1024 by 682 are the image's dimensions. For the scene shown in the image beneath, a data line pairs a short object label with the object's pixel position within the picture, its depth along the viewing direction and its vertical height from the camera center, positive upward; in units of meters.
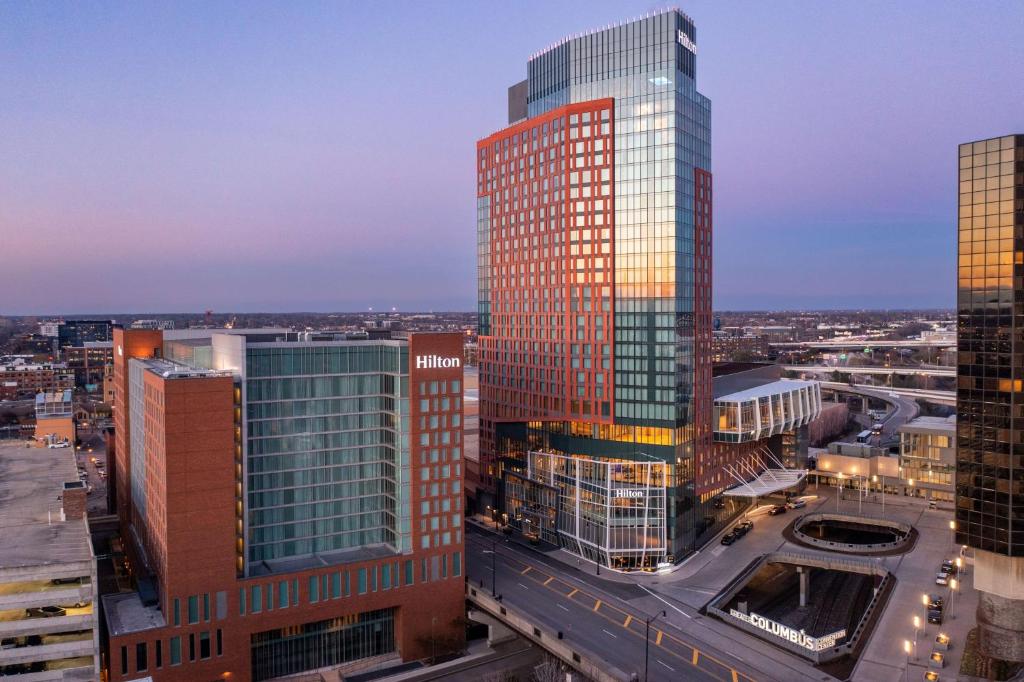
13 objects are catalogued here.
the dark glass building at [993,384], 74.38 -7.23
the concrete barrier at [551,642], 69.94 -33.79
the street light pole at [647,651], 69.96 -32.59
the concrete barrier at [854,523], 106.44 -33.50
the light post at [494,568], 88.75 -32.85
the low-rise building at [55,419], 153.88 -20.87
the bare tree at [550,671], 70.88 -34.72
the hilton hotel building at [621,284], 103.06 +4.71
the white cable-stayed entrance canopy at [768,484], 116.75 -27.62
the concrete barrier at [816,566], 74.56 -33.84
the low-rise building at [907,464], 131.00 -27.92
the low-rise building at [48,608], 66.81 -26.80
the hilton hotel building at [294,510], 73.31 -21.28
